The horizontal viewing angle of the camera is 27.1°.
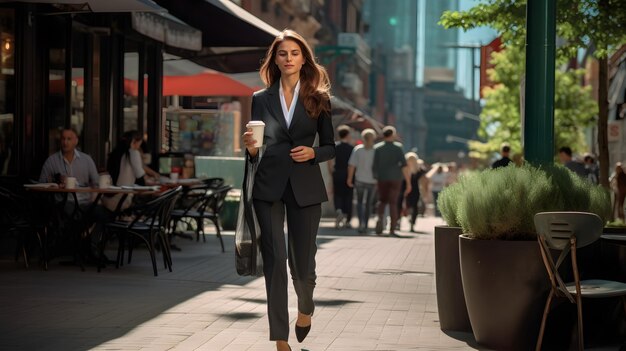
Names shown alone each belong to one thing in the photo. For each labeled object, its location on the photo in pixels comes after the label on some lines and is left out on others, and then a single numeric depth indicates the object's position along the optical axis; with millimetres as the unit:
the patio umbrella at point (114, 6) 13156
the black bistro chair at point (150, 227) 12789
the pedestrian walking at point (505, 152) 22667
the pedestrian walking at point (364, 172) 21723
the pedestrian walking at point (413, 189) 24781
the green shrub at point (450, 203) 8602
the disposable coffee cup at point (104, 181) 13594
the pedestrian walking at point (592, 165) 32344
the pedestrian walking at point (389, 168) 21141
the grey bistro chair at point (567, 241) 7223
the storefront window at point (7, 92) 14383
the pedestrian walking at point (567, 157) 20547
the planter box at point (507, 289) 7594
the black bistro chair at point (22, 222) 13117
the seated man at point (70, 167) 13828
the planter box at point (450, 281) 8656
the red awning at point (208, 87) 20656
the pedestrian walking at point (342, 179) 23344
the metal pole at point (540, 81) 9633
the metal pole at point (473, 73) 77550
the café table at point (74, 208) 13086
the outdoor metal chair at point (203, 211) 16469
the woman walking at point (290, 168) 7129
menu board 21234
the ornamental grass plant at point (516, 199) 7770
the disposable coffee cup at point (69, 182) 13172
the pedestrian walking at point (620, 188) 23812
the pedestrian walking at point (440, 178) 44931
